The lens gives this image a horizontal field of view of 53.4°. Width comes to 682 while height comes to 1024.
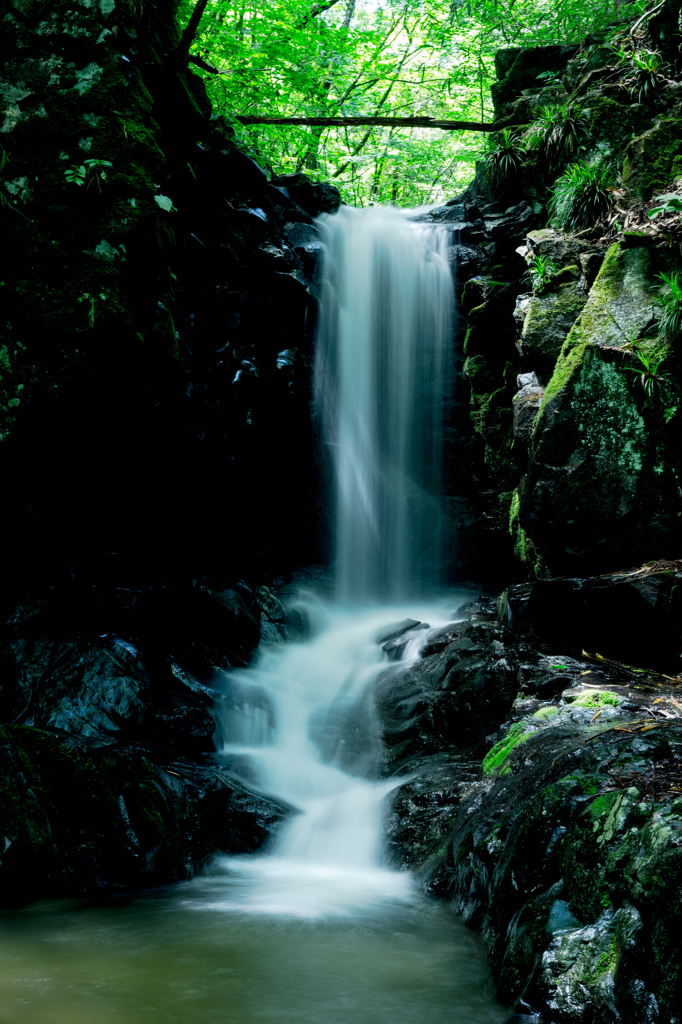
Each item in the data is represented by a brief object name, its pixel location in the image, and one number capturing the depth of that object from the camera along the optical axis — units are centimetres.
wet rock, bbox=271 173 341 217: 1113
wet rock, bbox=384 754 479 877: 475
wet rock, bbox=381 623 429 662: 793
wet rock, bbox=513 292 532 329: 822
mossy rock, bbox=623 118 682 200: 708
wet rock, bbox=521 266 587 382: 732
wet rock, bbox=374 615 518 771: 615
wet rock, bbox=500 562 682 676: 516
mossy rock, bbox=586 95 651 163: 830
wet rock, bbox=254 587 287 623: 912
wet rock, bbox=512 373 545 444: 723
